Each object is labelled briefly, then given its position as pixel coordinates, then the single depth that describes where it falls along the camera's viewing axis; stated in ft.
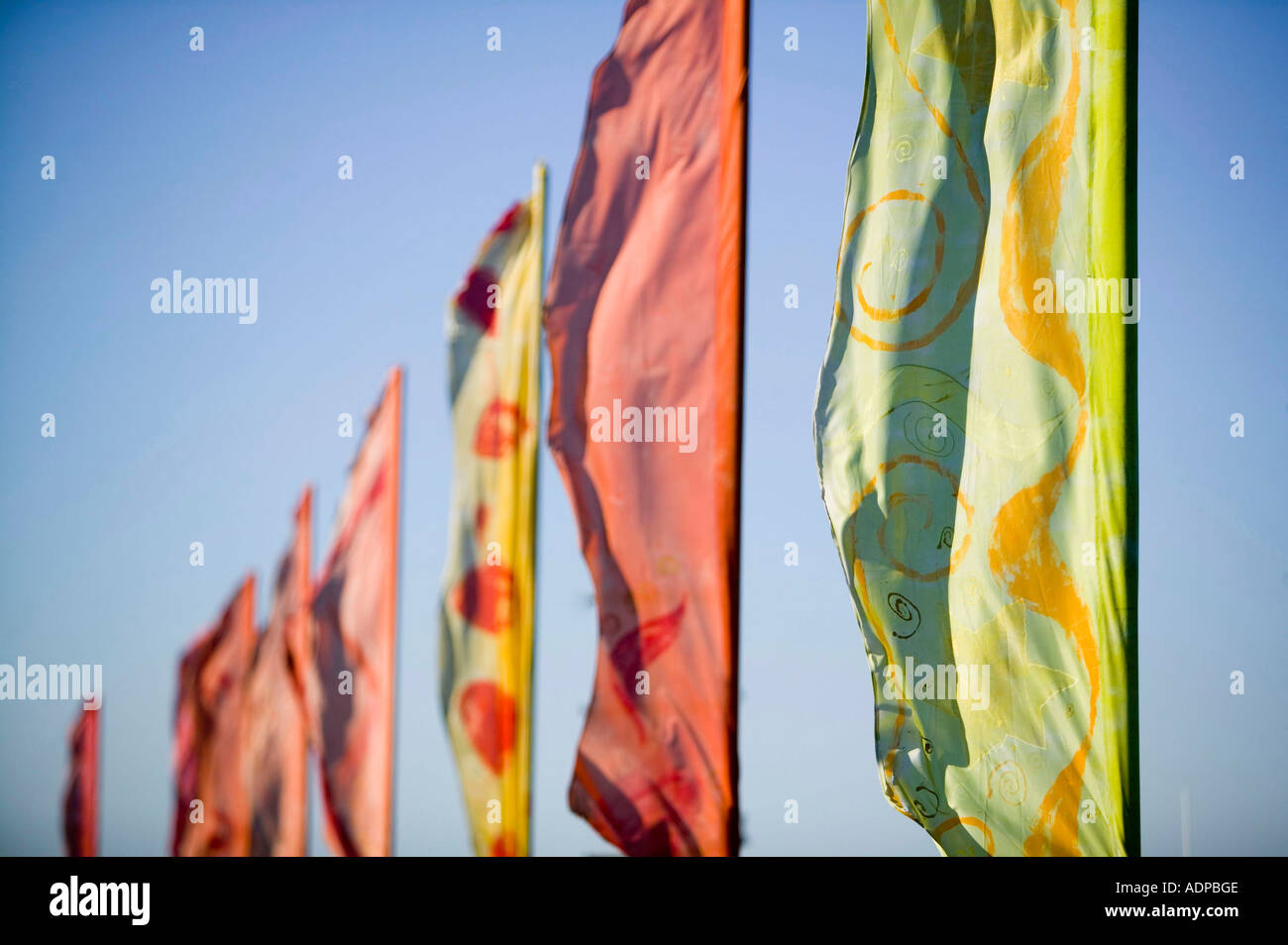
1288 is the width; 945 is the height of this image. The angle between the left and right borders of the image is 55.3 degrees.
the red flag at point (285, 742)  49.80
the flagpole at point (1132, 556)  15.28
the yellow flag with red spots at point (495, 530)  26.37
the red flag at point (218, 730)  57.57
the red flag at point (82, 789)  67.71
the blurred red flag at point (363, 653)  34.83
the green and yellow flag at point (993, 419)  16.02
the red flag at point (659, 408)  18.08
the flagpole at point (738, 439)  17.61
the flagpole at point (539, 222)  27.96
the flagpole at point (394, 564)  35.33
